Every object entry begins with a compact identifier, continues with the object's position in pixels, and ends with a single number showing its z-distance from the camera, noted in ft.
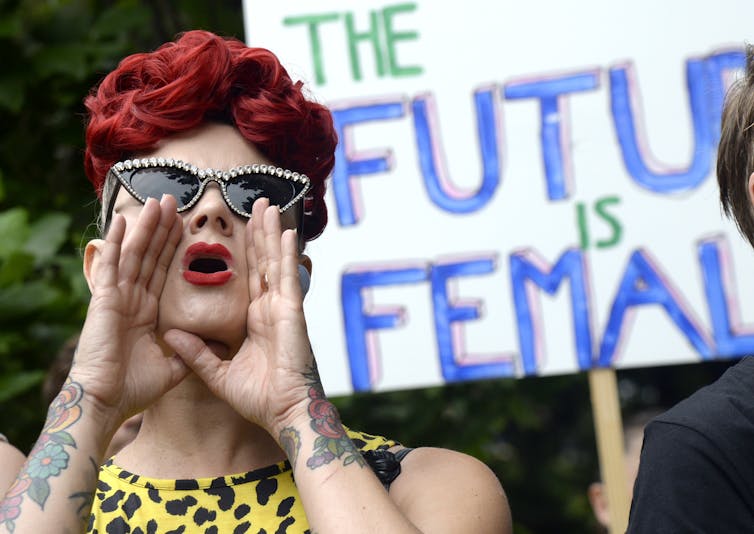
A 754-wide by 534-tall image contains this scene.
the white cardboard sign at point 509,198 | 11.33
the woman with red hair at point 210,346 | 9.75
